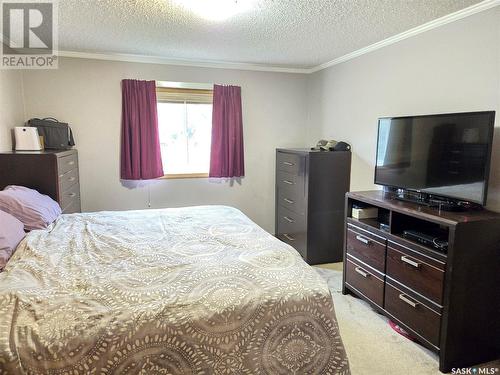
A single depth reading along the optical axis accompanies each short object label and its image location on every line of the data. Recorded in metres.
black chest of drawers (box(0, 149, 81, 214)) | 2.89
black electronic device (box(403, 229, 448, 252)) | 2.04
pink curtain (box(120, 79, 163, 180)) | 3.80
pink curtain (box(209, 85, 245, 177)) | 4.13
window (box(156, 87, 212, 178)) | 4.15
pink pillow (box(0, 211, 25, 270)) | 1.80
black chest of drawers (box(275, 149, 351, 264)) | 3.63
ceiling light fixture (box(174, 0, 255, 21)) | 2.23
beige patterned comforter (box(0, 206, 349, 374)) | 1.23
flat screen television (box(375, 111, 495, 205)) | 2.05
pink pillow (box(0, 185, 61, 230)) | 2.31
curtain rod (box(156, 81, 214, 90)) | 3.99
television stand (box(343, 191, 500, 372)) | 1.93
